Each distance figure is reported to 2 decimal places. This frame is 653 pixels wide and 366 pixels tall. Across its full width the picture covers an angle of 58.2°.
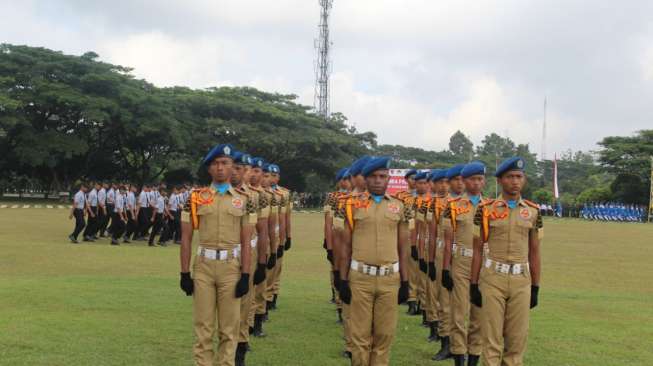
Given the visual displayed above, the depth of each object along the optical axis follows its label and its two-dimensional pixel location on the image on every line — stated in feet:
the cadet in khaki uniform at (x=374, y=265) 16.61
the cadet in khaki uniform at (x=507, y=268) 16.75
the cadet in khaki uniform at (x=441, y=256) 21.93
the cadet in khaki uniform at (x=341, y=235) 17.15
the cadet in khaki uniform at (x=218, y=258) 17.12
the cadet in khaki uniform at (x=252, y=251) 20.07
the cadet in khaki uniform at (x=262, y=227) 21.58
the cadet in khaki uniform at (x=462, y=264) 20.25
